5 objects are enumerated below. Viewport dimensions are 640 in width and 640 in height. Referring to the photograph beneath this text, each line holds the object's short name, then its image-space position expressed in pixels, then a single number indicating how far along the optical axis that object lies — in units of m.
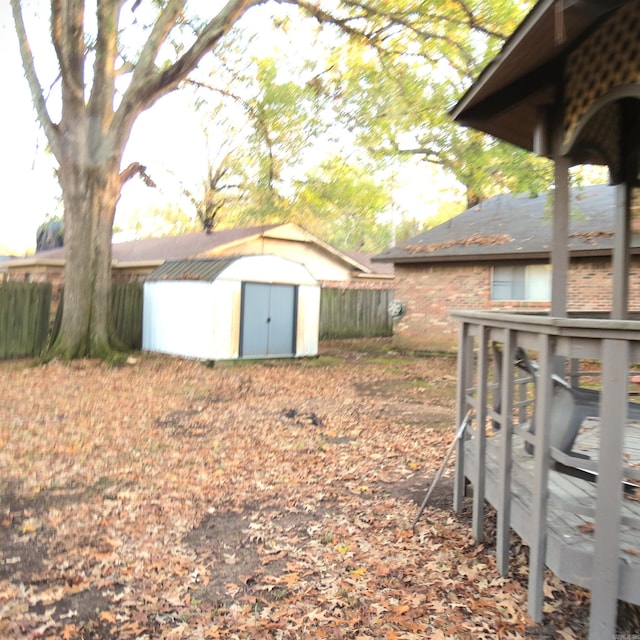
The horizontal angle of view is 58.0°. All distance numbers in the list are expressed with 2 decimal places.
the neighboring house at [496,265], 14.20
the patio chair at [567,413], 3.33
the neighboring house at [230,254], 20.64
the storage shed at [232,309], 14.12
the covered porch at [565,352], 2.60
